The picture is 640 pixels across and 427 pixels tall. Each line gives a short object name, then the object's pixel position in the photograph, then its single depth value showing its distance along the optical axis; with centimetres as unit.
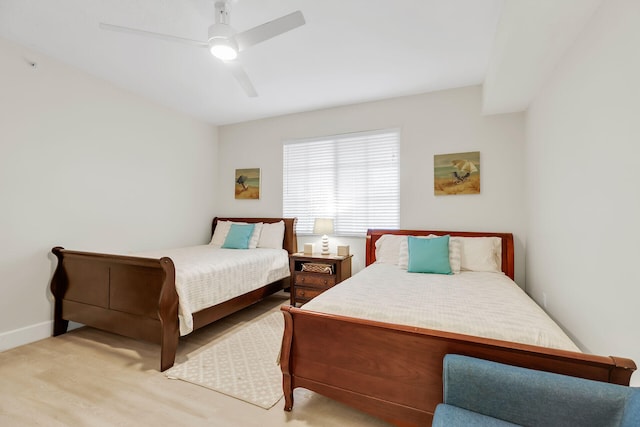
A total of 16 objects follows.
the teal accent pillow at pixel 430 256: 265
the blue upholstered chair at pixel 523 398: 97
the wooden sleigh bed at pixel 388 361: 118
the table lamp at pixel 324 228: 362
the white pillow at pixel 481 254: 282
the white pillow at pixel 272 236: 398
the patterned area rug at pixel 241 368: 190
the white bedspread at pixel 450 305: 140
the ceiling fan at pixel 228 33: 180
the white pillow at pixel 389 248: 315
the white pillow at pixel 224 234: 397
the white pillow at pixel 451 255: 275
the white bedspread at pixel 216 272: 231
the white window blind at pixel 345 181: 368
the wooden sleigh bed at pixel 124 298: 217
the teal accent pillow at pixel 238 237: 385
